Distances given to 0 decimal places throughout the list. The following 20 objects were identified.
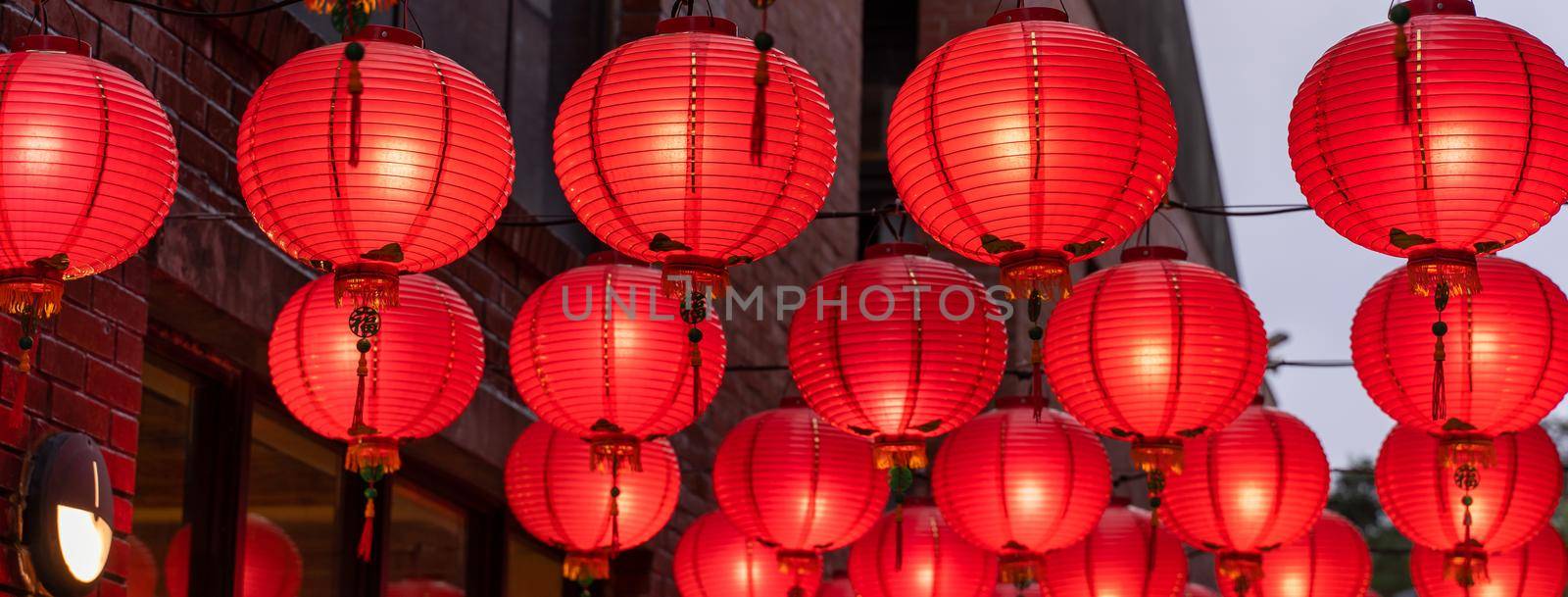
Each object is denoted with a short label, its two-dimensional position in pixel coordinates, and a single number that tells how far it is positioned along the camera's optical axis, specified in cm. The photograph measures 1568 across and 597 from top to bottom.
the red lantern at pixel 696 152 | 556
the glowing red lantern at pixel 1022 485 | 798
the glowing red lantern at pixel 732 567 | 909
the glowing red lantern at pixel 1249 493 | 848
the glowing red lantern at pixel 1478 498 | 859
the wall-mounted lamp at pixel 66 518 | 591
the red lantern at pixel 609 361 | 699
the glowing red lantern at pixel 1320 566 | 1011
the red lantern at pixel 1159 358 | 694
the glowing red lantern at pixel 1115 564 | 955
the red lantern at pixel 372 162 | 548
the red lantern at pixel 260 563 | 723
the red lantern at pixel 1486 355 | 733
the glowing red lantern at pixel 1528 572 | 984
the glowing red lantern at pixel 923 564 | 917
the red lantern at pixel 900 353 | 704
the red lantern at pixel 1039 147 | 570
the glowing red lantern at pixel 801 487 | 818
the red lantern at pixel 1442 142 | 577
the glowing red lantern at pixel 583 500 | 803
